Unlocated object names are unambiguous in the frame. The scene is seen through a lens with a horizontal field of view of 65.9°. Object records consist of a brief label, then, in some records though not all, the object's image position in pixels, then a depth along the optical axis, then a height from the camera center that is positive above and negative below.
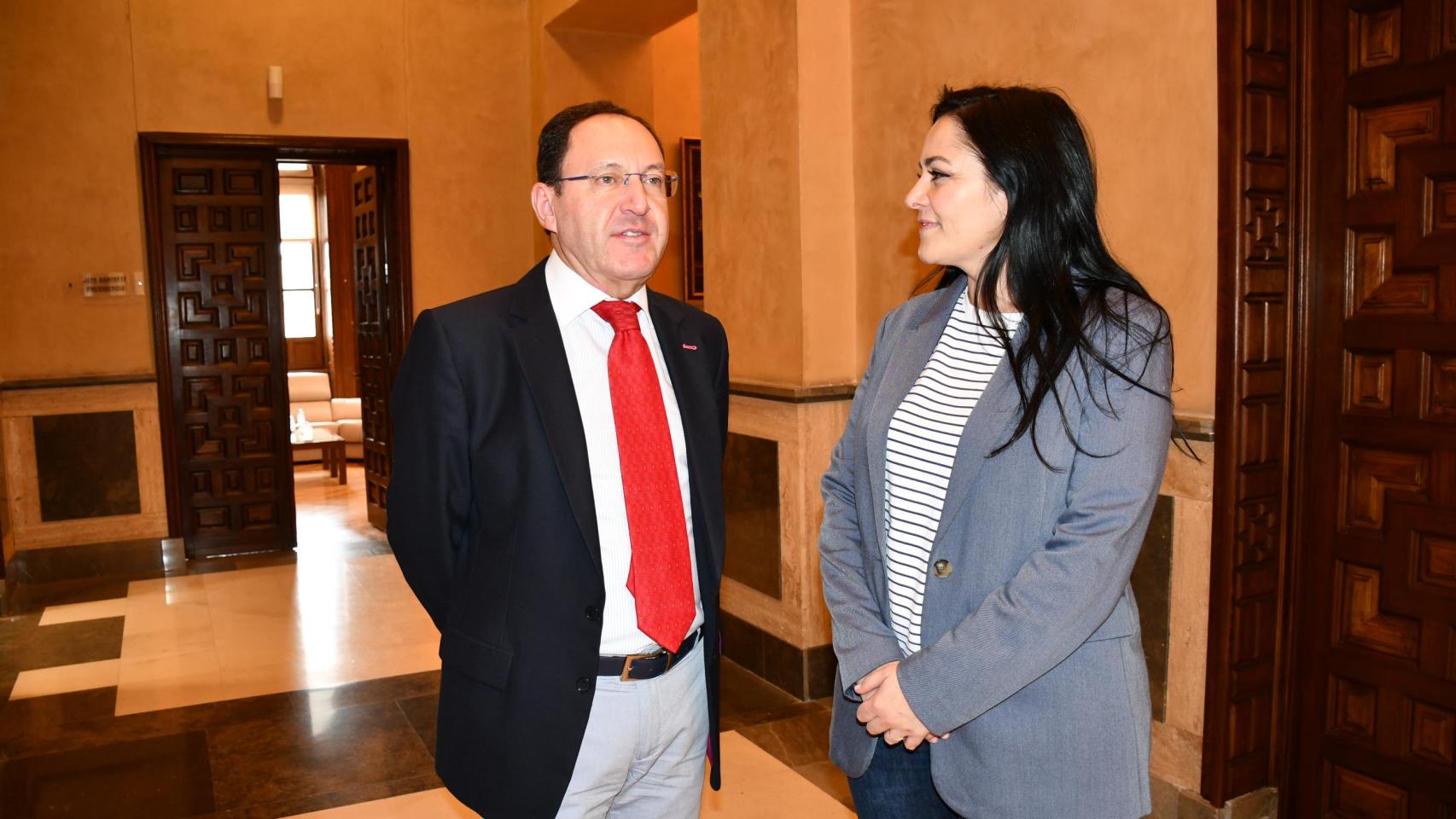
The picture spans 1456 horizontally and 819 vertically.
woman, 1.50 -0.28
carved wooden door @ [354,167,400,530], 7.62 -0.04
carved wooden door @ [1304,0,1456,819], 2.54 -0.29
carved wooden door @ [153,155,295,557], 6.88 -0.17
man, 1.78 -0.32
